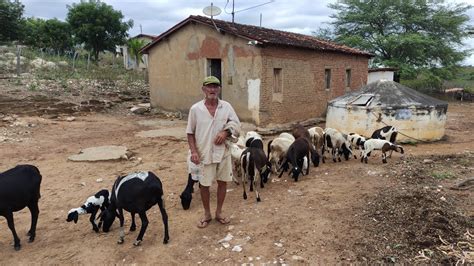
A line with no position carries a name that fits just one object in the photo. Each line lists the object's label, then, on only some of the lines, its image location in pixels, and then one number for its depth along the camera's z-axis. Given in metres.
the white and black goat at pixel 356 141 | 8.56
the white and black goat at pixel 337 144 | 8.47
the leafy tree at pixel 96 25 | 30.27
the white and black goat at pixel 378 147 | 8.02
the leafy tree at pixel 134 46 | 31.38
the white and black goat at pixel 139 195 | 4.20
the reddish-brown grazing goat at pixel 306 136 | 7.79
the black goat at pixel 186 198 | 5.54
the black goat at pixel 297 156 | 6.89
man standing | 4.48
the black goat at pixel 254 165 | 6.01
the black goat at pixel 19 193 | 4.20
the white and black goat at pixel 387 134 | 9.59
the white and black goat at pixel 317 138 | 8.77
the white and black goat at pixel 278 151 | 7.50
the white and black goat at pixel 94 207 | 4.66
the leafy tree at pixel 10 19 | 26.40
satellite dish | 12.34
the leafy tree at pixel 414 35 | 24.77
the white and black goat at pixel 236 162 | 6.80
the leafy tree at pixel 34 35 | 32.91
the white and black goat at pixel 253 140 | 7.22
